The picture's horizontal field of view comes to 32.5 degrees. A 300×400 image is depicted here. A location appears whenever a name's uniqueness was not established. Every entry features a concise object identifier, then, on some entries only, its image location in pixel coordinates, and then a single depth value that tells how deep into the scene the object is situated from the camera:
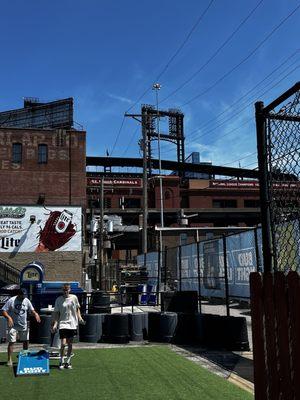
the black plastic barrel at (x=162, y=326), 13.43
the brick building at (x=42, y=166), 50.97
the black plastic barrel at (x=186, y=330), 13.27
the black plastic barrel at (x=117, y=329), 13.49
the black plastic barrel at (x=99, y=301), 15.79
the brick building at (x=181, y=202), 71.12
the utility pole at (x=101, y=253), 30.89
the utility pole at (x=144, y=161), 35.35
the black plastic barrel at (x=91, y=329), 13.71
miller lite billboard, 31.36
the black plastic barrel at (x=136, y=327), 13.77
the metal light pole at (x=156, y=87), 48.59
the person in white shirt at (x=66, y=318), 10.19
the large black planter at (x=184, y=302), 15.47
